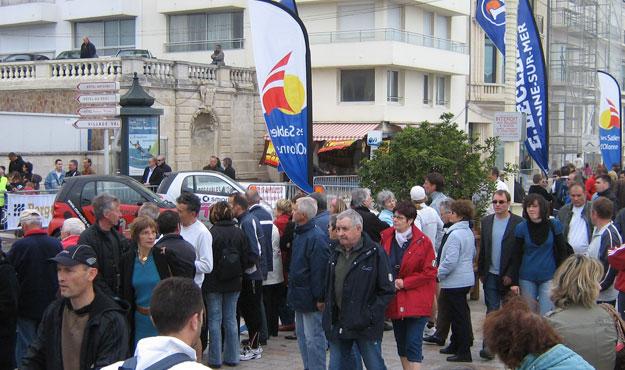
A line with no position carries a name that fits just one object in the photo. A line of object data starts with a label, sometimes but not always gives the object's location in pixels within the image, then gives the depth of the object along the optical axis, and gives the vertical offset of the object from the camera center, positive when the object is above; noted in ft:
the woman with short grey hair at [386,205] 34.76 -1.94
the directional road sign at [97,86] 53.88 +4.51
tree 43.57 -0.23
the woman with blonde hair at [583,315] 15.34 -2.89
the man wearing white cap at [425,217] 34.47 -2.40
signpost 54.29 +3.42
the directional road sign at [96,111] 54.90 +2.96
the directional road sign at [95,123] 55.16 +2.18
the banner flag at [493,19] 62.39 +10.41
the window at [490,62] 140.67 +16.20
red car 49.88 -2.38
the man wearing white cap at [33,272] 25.31 -3.47
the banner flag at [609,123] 87.35 +3.78
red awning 115.44 +3.87
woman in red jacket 25.27 -3.70
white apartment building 117.29 +17.74
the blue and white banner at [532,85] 63.26 +5.62
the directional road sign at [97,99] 54.65 +3.74
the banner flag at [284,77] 40.78 +3.90
